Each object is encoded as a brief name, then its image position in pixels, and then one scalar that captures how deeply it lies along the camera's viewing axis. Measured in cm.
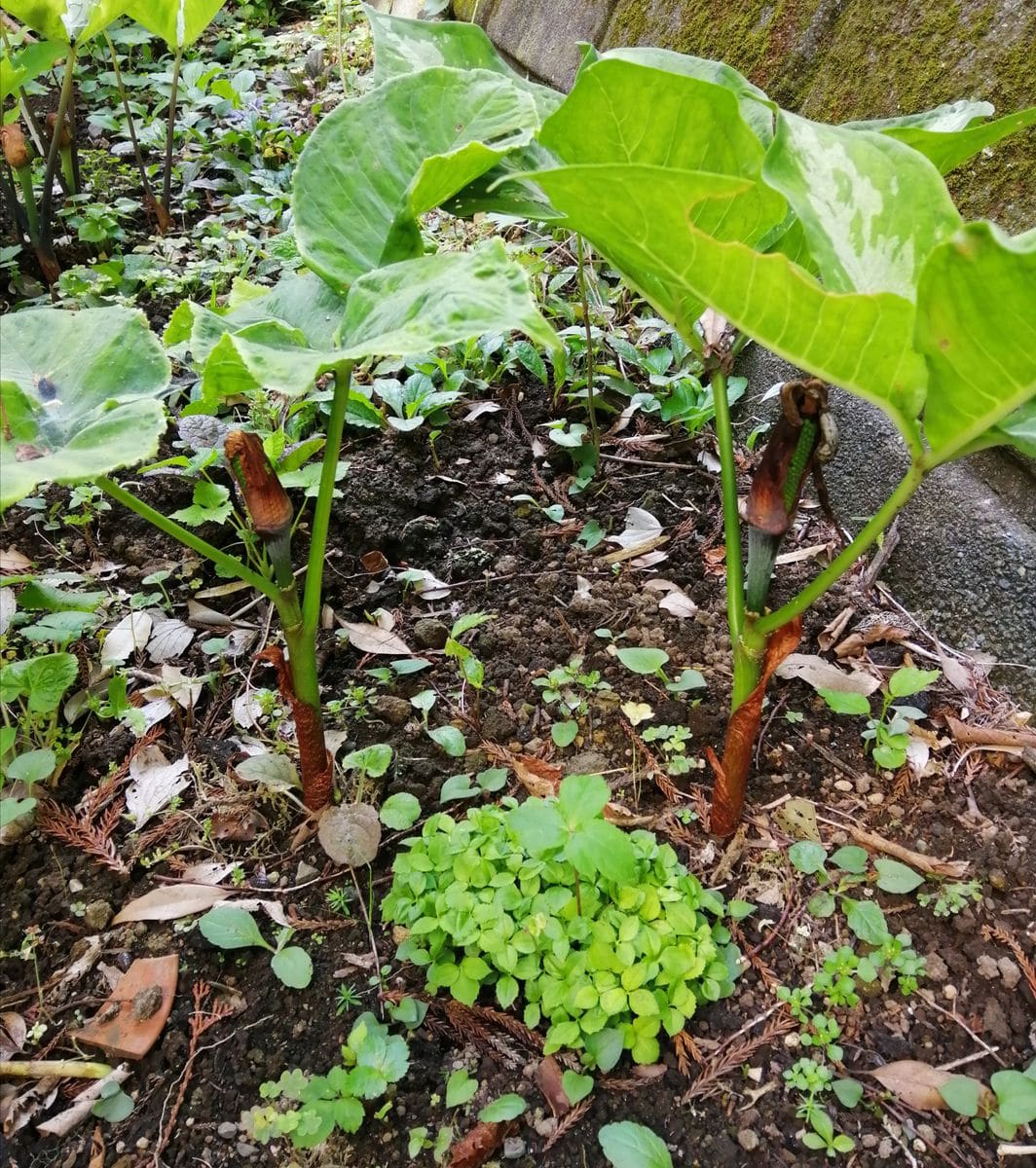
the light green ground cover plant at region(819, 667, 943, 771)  132
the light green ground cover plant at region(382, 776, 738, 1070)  104
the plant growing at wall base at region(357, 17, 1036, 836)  72
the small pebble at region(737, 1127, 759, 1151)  100
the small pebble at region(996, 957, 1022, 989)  112
